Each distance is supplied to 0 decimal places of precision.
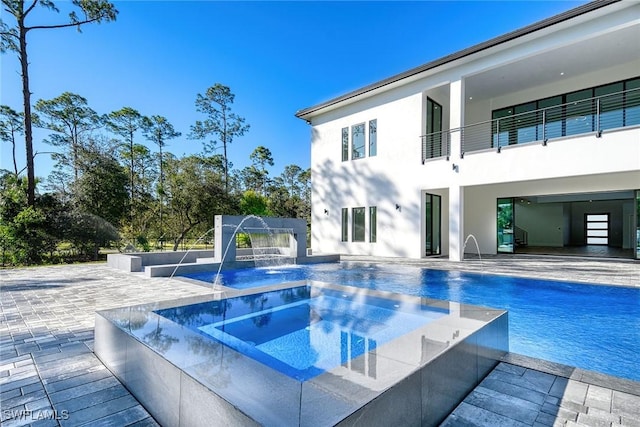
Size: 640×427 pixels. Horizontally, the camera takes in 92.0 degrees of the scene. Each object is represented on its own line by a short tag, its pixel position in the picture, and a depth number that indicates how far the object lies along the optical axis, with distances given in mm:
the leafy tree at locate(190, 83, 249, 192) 24078
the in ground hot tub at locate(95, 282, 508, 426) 1715
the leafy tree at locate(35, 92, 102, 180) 20156
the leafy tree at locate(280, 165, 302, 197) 37250
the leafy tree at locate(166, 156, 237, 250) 18656
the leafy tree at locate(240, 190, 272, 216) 20766
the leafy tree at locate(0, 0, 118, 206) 12953
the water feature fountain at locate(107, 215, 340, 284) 9195
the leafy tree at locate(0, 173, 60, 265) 12180
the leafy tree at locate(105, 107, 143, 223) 22438
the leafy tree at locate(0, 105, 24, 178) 20838
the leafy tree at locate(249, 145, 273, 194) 30719
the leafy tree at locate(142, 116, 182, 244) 24031
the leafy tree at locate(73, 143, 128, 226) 15000
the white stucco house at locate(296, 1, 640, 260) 9500
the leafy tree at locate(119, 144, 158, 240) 18300
